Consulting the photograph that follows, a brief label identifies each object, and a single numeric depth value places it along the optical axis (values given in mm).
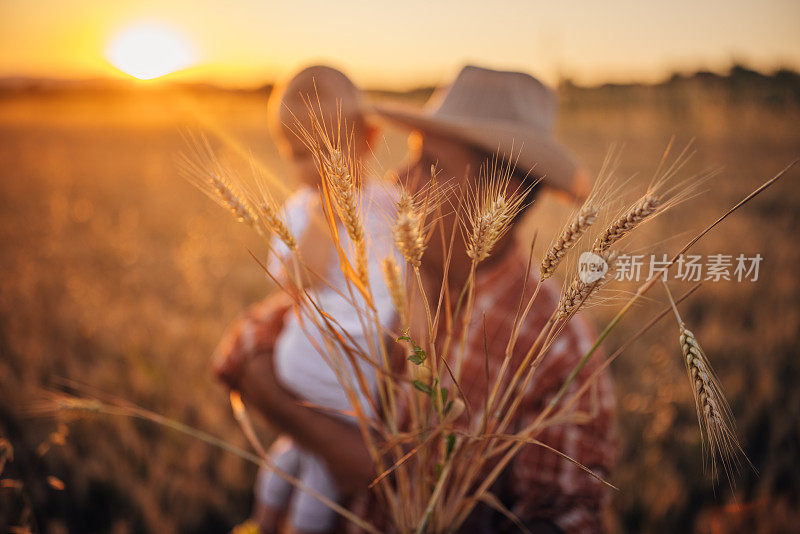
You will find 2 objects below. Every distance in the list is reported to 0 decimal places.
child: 1335
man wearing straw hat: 1200
